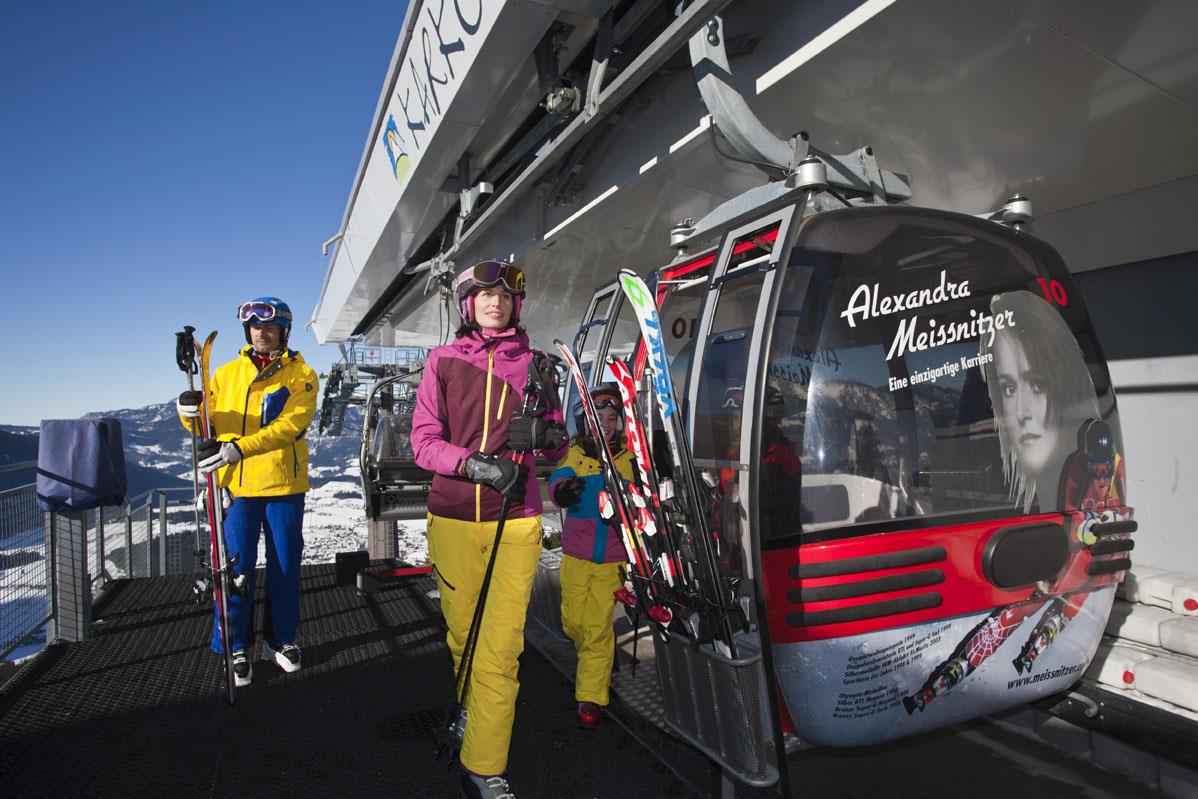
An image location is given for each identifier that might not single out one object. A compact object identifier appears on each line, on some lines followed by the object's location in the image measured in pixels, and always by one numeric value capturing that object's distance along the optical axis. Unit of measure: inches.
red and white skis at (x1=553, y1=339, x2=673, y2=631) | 98.7
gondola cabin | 83.2
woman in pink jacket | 89.6
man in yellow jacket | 138.4
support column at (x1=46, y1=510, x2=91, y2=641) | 163.6
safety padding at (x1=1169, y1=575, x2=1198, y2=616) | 110.5
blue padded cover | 157.9
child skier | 121.3
